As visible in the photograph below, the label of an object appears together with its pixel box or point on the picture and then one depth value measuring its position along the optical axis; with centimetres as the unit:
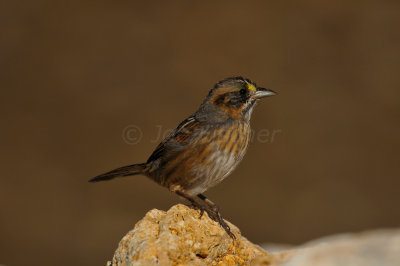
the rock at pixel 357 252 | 655
